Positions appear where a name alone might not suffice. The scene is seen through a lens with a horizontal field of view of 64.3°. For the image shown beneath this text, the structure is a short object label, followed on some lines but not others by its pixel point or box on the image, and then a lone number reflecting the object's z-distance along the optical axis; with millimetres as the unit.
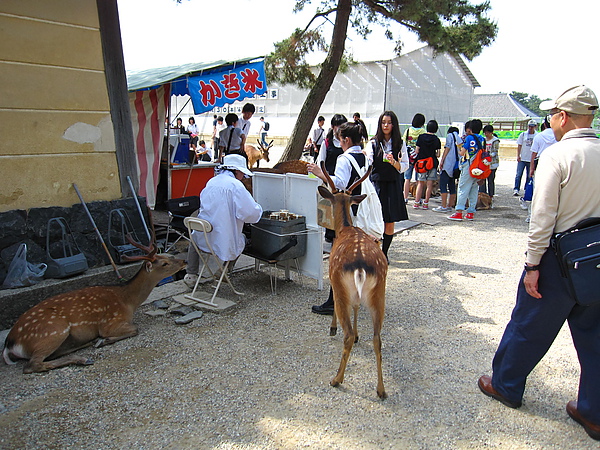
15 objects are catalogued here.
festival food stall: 7469
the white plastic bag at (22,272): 4223
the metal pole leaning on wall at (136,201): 5297
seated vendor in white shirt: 4656
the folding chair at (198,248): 4500
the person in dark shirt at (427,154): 9198
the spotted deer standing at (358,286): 3131
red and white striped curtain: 8016
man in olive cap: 2480
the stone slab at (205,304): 4574
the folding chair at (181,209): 5895
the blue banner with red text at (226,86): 7461
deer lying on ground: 3502
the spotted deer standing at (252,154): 12876
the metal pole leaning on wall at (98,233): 4803
